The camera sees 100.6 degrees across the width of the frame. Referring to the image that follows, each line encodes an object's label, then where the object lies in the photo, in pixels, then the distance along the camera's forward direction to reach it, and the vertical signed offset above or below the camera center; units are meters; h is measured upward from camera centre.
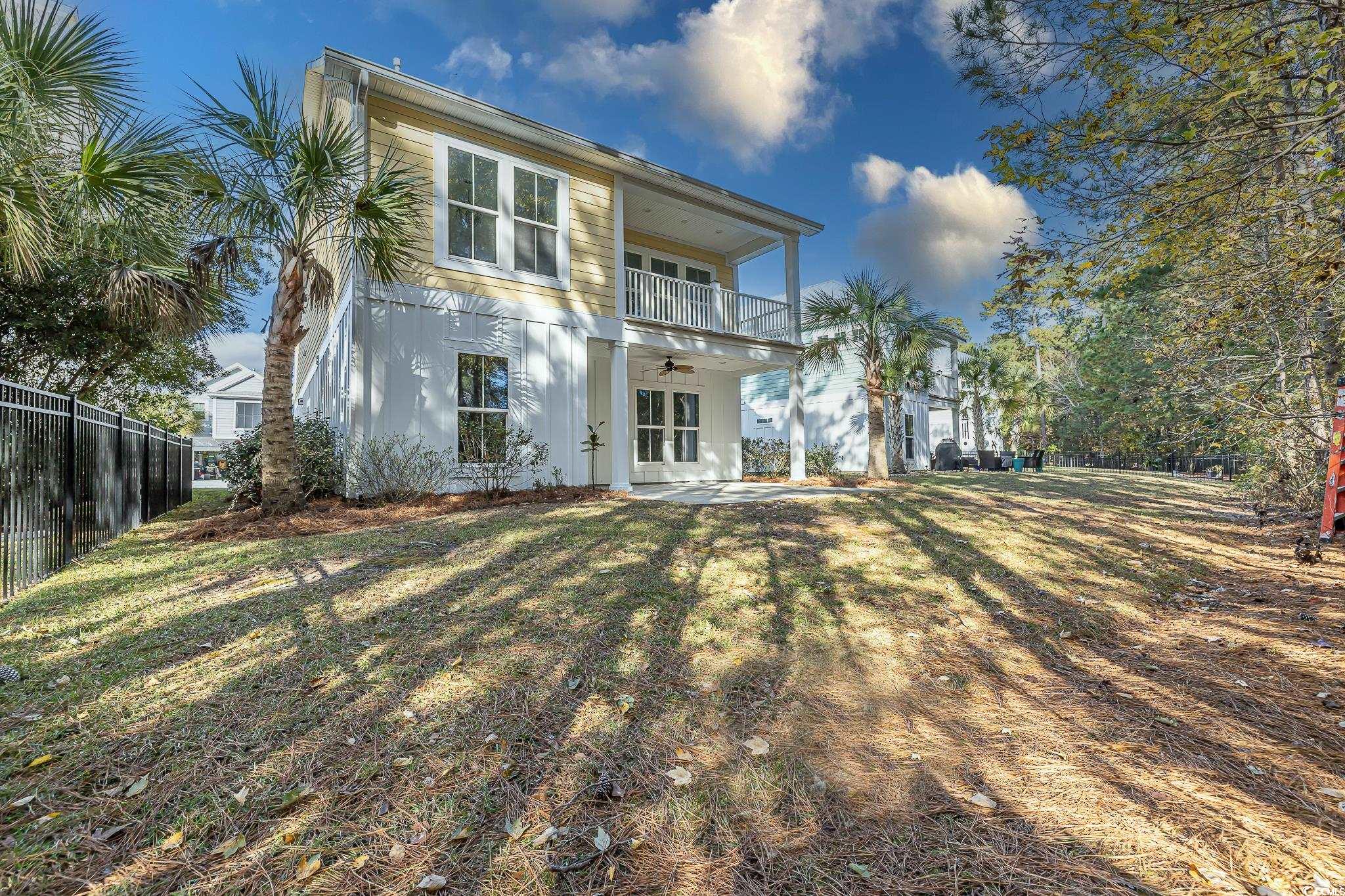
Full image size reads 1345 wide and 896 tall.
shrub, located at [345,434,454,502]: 7.95 -0.10
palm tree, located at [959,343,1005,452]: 27.89 +4.16
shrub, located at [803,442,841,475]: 16.98 -0.09
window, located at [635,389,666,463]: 12.85 +0.78
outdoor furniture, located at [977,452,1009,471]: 23.55 -0.17
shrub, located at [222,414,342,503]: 8.16 -0.01
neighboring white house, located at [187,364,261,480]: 31.55 +3.25
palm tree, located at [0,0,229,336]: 4.81 +3.01
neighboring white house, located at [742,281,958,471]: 21.03 +1.73
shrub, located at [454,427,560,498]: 8.78 +0.02
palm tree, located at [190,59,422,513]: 6.58 +3.17
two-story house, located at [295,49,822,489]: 8.29 +2.92
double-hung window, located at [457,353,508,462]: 8.82 +0.91
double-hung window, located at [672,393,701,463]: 13.43 +0.77
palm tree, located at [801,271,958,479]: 13.84 +3.39
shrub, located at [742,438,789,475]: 15.77 +0.01
